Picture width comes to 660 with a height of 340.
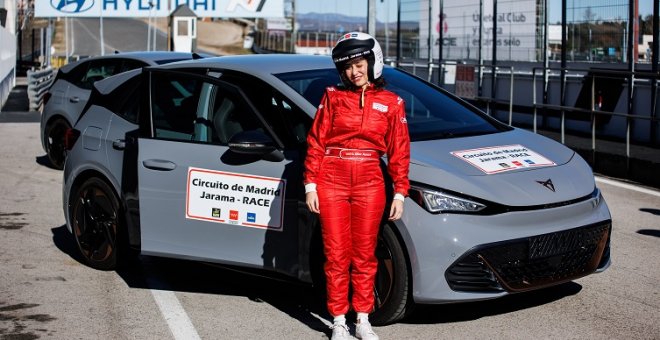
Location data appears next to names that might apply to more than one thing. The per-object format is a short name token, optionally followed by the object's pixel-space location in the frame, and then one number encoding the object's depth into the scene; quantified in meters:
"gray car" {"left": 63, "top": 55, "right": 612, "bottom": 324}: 5.93
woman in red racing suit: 5.76
